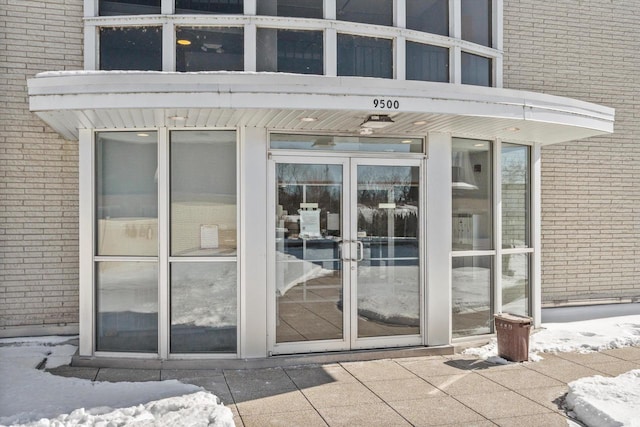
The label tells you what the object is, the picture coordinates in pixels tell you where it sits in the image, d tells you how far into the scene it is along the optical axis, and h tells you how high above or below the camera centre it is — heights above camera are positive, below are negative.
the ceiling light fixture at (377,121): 6.02 +1.01
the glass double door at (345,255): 6.75 -0.51
